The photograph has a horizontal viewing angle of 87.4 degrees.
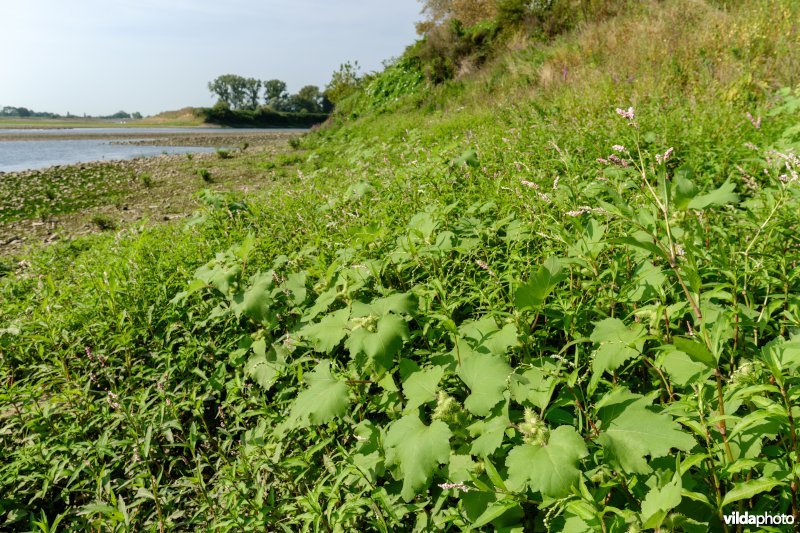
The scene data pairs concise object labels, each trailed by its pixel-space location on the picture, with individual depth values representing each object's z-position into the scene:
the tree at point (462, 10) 20.19
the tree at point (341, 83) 24.42
